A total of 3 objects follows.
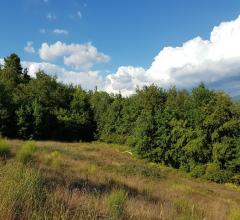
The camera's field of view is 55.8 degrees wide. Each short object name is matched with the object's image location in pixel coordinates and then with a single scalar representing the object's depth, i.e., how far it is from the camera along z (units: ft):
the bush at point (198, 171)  65.60
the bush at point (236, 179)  62.68
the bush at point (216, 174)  63.24
